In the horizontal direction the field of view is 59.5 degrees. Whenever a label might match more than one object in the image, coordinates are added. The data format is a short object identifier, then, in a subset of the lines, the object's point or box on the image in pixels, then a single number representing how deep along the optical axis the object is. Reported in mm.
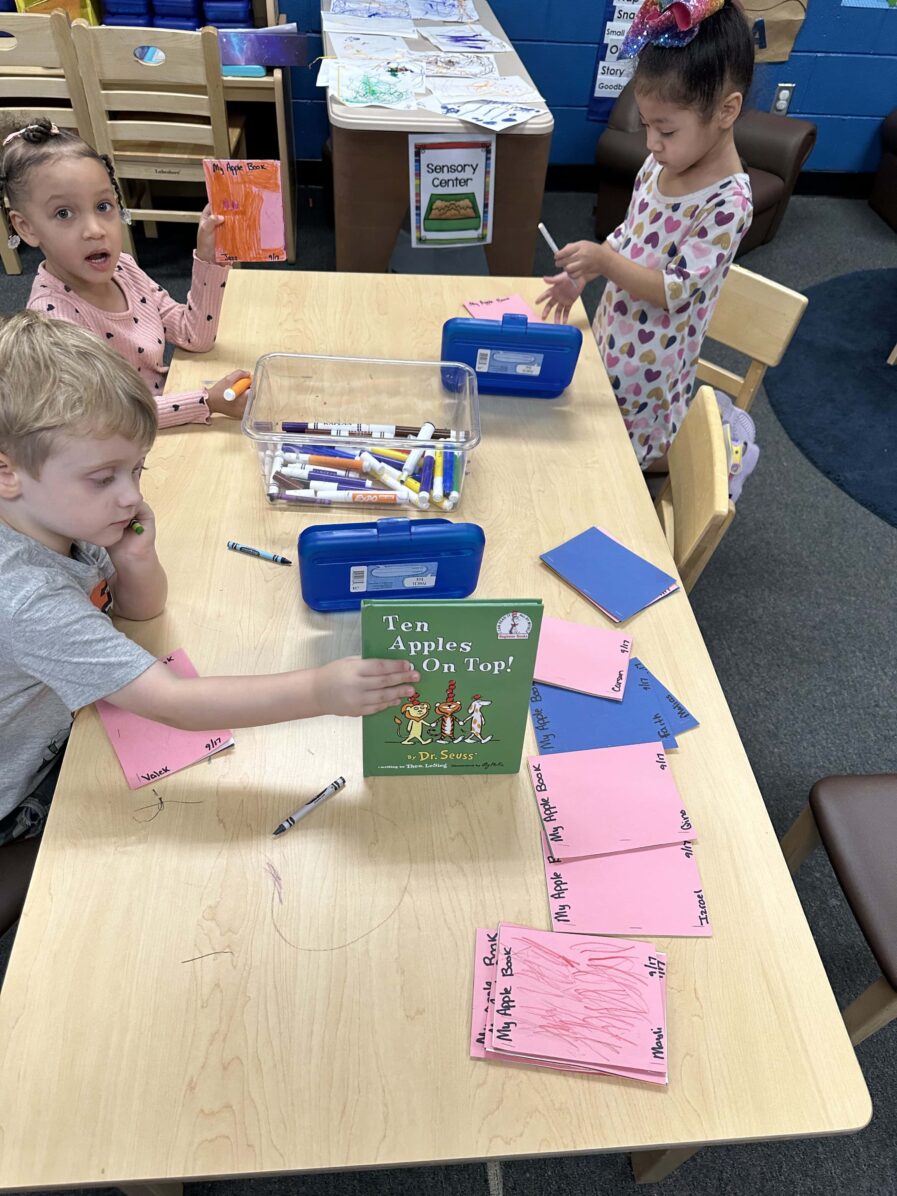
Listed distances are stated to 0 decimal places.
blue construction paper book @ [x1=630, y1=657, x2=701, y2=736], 1012
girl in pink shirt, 1359
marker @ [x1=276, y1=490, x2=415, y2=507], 1228
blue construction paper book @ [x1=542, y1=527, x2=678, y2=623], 1143
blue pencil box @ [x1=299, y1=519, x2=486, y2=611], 1020
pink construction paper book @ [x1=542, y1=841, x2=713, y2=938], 834
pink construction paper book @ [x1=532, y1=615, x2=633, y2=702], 1030
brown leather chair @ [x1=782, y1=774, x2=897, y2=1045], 1153
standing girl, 1357
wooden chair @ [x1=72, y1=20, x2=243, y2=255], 2480
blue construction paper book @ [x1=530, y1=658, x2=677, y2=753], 983
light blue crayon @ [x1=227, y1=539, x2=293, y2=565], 1158
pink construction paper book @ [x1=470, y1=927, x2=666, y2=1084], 740
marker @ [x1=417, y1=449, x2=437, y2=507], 1266
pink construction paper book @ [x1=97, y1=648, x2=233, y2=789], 917
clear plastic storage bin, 1249
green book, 787
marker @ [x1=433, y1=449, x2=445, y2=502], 1247
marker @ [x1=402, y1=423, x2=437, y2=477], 1271
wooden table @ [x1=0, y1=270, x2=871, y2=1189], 699
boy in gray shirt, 846
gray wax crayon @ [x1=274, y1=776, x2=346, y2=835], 881
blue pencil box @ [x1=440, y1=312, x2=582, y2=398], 1408
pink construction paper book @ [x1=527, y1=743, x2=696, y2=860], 892
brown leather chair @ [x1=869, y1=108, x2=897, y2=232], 3588
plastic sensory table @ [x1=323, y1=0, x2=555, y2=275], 2156
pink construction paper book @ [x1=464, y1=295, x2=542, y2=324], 1681
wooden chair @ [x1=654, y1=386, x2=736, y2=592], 1217
